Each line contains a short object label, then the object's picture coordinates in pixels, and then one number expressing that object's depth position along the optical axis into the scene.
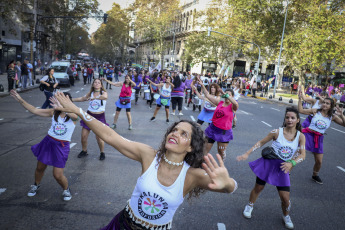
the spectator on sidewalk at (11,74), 15.74
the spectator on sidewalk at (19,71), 17.82
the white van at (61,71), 22.45
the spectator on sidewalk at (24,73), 18.61
